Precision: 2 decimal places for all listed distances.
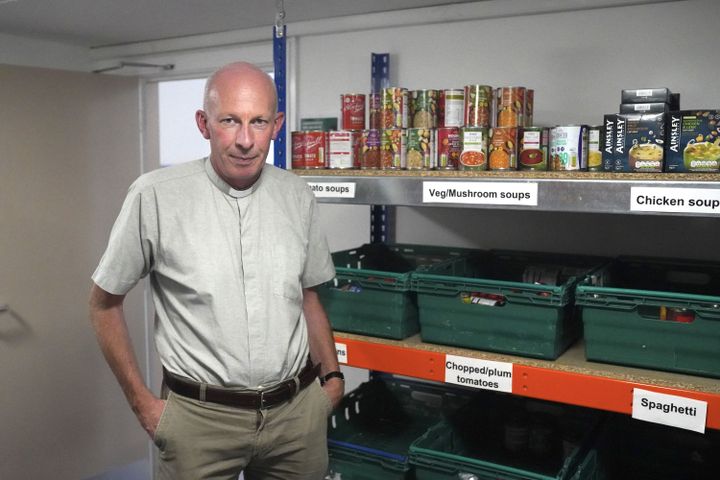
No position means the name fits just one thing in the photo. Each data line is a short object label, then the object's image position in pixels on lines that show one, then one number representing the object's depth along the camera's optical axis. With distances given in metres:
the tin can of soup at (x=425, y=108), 1.92
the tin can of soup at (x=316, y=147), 2.03
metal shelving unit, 1.53
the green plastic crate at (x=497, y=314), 1.73
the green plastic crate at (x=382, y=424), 2.00
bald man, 1.65
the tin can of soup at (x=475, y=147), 1.78
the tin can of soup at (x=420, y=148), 1.88
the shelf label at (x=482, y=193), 1.67
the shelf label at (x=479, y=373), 1.76
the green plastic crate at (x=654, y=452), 2.02
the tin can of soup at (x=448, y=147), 1.84
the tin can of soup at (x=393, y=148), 1.92
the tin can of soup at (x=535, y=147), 1.75
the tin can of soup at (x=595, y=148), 1.68
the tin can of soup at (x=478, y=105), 1.82
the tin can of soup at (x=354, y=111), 2.05
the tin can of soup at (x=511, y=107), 1.79
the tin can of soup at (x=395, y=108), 1.94
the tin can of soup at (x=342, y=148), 2.00
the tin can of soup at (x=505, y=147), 1.76
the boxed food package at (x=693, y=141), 1.51
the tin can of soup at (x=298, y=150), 2.06
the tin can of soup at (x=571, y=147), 1.69
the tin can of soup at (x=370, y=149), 1.97
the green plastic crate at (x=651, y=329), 1.56
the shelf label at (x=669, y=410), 1.54
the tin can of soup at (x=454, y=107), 1.87
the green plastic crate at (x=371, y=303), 1.93
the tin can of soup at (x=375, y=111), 2.00
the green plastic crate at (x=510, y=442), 1.82
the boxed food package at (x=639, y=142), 1.57
